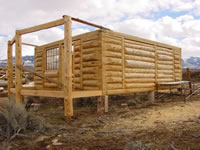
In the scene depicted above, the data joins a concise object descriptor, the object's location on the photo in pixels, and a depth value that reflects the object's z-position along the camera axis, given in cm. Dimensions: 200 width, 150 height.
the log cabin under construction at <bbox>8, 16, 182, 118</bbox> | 688
